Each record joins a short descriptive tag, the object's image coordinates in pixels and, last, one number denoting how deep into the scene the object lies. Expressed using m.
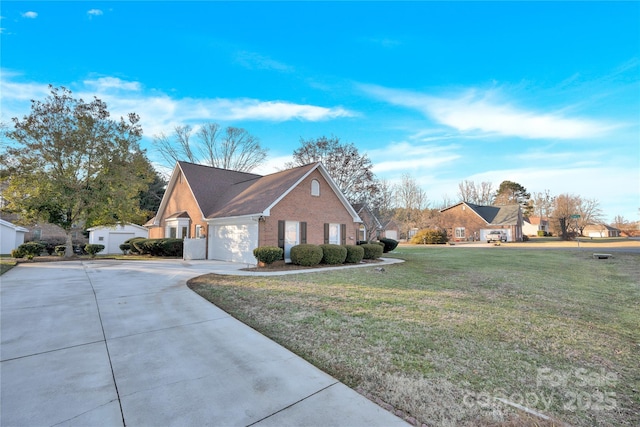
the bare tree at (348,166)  24.00
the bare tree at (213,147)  33.22
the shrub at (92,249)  20.78
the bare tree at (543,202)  52.00
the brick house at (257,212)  15.38
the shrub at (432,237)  37.59
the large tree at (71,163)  16.73
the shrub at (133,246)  23.03
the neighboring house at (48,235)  28.78
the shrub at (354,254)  15.88
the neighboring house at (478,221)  43.25
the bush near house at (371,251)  17.81
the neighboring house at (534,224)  63.63
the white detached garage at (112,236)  26.72
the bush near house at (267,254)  13.62
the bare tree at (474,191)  57.12
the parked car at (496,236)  41.28
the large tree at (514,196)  59.78
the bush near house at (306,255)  13.95
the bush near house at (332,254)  14.90
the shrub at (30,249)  17.66
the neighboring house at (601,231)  61.97
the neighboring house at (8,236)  25.22
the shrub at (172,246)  19.14
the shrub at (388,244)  23.31
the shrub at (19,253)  17.69
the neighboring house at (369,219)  23.65
